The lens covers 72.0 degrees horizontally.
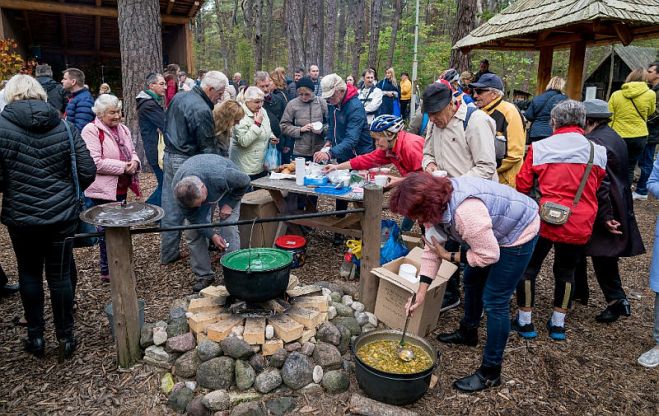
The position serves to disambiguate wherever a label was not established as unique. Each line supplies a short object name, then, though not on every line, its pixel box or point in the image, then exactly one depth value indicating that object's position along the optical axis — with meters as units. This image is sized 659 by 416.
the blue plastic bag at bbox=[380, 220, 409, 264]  4.39
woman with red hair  2.40
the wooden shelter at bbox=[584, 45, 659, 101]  16.92
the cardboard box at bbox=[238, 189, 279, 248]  5.22
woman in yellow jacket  6.74
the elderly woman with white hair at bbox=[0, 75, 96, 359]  3.00
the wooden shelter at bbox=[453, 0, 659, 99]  5.54
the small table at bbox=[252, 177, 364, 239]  4.58
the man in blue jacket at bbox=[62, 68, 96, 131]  5.29
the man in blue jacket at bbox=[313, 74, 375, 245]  5.47
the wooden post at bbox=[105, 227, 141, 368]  2.99
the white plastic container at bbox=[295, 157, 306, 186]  4.86
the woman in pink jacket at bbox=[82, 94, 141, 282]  4.13
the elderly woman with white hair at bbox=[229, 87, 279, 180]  5.14
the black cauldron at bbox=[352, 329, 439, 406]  2.71
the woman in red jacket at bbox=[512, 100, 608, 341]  3.39
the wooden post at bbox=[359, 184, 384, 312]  3.59
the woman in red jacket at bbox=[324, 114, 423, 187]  4.13
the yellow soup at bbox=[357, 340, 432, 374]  2.91
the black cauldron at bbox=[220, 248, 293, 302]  3.14
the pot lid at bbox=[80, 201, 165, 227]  2.87
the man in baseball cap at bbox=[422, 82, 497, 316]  3.56
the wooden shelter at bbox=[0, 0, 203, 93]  12.79
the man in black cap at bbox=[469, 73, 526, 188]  4.05
